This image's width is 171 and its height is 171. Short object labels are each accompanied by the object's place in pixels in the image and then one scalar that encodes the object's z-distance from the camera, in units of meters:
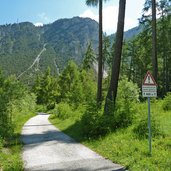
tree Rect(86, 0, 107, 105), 15.20
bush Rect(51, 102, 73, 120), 19.71
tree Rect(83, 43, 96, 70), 46.34
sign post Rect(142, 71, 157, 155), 6.39
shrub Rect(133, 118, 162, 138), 7.54
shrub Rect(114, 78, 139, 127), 9.50
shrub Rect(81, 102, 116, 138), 9.38
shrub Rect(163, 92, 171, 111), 10.78
